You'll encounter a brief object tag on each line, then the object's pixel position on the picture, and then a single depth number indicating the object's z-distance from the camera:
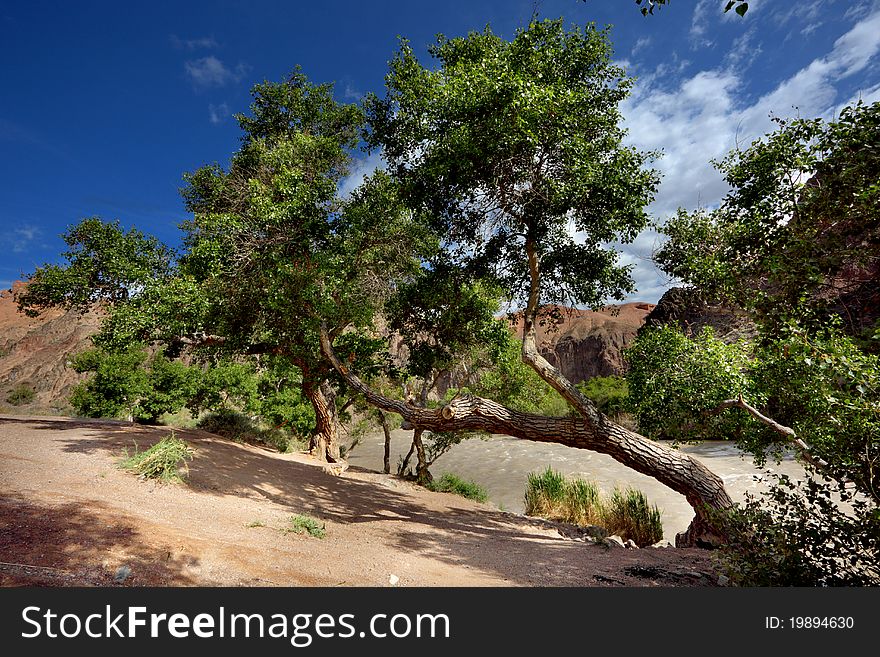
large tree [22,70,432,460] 7.90
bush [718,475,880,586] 3.04
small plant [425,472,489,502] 14.64
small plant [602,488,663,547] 9.07
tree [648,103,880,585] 3.05
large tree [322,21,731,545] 6.63
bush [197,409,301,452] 17.17
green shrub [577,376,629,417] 44.18
